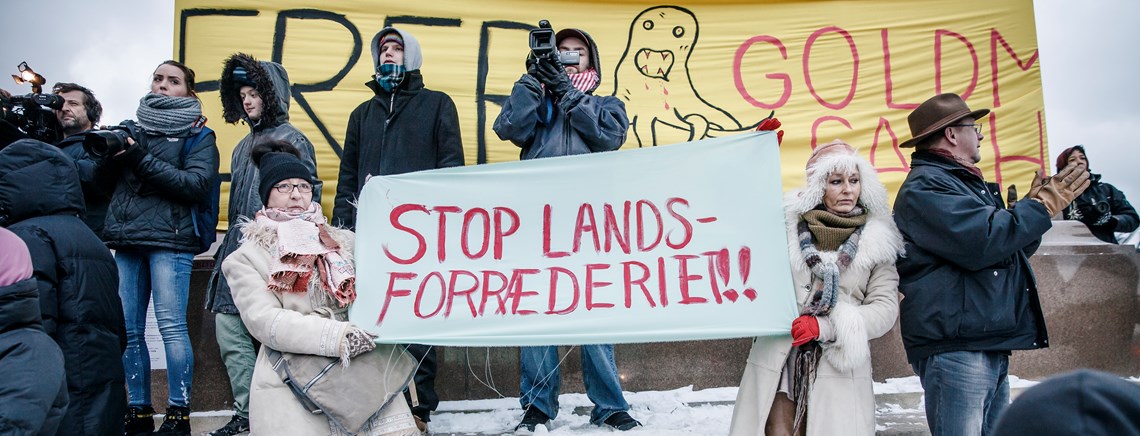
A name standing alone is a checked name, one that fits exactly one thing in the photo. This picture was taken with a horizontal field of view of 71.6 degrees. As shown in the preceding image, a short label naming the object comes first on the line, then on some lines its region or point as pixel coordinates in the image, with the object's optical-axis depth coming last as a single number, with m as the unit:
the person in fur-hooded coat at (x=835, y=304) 3.10
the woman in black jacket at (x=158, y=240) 4.16
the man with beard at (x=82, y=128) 4.50
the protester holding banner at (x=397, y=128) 4.39
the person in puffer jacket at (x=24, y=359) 2.54
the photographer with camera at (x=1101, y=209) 5.48
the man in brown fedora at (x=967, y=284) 3.08
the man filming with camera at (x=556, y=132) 4.06
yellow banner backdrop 5.58
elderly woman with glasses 3.05
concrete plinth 4.93
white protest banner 3.29
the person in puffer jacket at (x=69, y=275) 3.25
